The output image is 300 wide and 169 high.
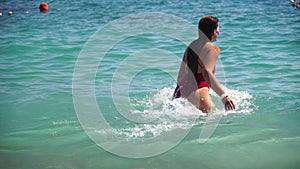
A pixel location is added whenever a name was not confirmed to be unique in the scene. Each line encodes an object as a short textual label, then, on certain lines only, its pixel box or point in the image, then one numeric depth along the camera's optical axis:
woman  13.11
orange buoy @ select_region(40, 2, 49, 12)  38.19
